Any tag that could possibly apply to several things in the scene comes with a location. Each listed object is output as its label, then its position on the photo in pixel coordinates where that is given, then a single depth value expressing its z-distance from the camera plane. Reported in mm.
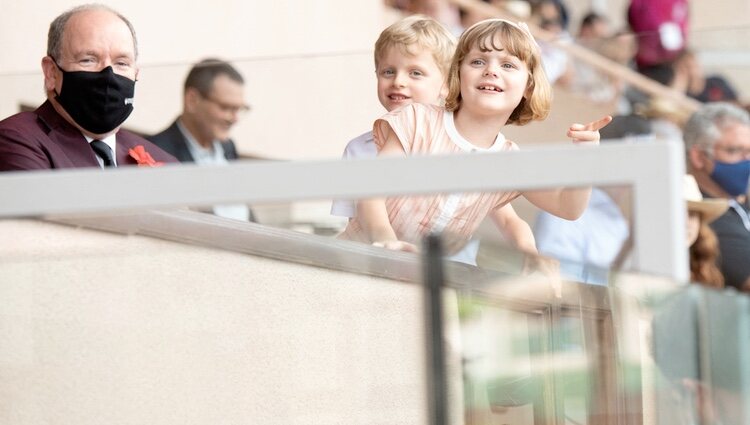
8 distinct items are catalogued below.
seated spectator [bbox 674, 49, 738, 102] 8555
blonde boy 7187
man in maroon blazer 6852
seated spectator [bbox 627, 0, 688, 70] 13516
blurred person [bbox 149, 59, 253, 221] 7996
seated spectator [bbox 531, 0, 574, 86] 14629
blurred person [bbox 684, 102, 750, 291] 8047
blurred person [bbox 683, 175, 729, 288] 6621
